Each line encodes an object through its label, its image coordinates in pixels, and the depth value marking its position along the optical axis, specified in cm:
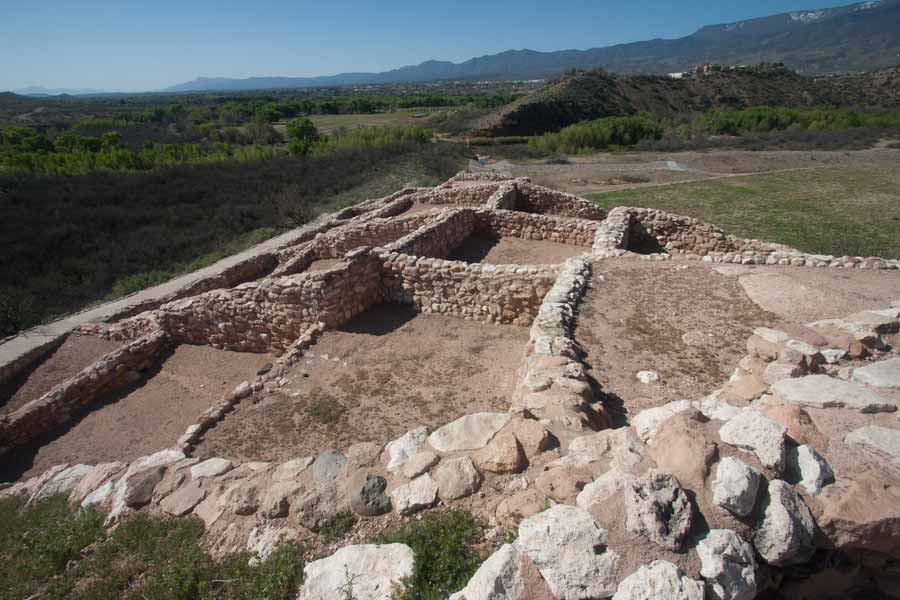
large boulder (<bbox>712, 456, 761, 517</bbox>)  232
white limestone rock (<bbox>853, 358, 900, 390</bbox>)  319
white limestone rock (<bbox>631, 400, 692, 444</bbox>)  298
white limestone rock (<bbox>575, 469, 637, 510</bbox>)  247
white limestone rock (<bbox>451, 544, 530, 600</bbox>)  219
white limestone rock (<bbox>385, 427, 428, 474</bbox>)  341
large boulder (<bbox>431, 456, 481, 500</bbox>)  304
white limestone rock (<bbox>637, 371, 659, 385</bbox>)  509
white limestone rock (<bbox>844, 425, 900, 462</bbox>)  256
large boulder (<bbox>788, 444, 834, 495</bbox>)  250
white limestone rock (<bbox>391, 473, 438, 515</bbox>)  301
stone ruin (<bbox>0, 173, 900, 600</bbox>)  223
